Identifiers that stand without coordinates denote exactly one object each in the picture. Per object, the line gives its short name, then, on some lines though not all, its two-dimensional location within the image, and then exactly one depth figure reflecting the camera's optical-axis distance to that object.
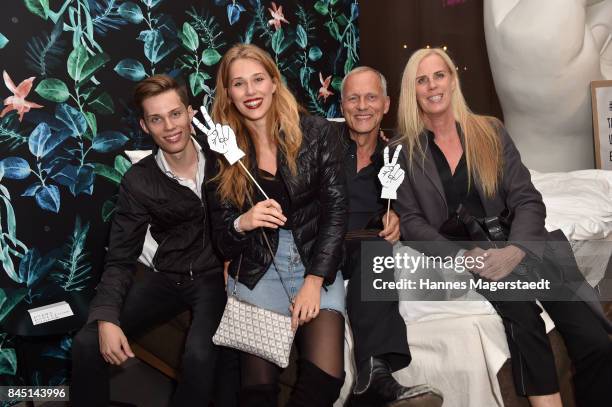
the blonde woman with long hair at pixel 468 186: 1.76
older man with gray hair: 1.67
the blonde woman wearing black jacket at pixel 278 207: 1.78
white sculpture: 3.45
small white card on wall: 2.20
